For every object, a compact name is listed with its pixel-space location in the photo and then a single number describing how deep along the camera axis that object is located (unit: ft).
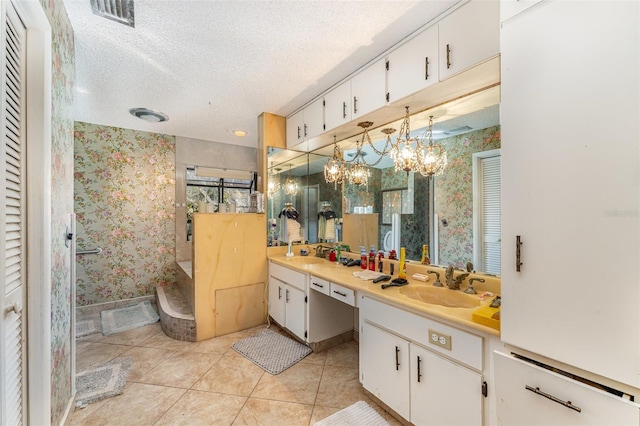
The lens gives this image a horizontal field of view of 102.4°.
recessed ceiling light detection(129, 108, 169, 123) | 9.85
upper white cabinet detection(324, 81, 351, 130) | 7.47
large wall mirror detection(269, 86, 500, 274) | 5.75
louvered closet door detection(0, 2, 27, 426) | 3.19
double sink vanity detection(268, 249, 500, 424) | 4.01
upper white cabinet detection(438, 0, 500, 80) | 4.41
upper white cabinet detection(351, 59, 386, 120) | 6.40
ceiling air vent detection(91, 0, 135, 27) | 4.91
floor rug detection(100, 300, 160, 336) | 9.82
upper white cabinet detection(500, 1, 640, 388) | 2.55
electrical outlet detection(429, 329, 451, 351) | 4.28
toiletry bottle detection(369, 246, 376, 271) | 7.71
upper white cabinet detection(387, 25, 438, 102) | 5.30
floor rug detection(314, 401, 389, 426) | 5.25
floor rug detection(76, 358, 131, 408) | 6.08
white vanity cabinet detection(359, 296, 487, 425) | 4.03
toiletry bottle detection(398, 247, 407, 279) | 6.76
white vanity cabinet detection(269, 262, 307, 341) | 8.03
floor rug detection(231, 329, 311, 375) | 7.35
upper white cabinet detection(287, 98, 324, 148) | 8.59
